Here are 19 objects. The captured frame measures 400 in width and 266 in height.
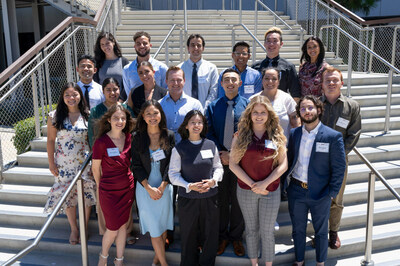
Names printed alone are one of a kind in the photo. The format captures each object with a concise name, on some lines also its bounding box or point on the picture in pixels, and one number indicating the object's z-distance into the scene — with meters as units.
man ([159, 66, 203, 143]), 3.52
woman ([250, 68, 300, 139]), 3.46
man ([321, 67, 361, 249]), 3.47
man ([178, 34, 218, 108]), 4.20
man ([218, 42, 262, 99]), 3.91
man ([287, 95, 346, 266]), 3.15
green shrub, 5.50
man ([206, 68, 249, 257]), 3.43
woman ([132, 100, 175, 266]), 3.29
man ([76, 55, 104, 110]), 3.90
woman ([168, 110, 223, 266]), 3.18
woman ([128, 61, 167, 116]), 3.64
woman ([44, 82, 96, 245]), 3.62
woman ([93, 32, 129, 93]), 4.48
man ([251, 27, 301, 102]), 4.04
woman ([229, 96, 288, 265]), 3.10
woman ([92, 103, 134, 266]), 3.30
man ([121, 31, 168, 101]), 4.22
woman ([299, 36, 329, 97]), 3.93
